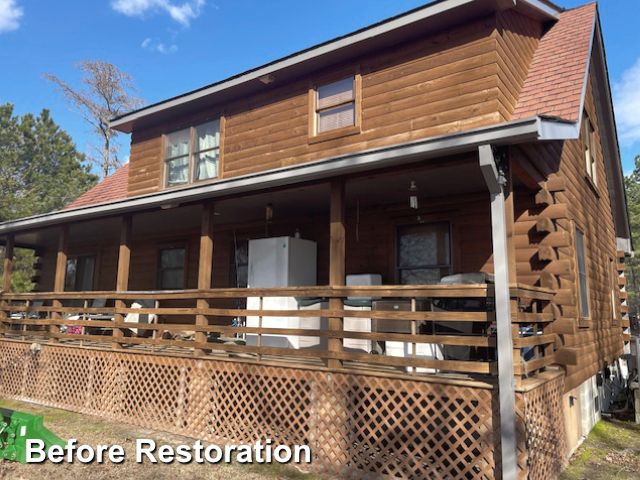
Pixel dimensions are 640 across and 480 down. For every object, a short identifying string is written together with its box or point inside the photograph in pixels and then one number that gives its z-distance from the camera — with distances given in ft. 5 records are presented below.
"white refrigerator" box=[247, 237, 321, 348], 28.86
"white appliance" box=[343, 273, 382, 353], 22.79
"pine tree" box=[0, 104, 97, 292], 91.15
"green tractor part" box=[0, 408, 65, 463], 17.85
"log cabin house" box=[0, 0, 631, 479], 17.06
